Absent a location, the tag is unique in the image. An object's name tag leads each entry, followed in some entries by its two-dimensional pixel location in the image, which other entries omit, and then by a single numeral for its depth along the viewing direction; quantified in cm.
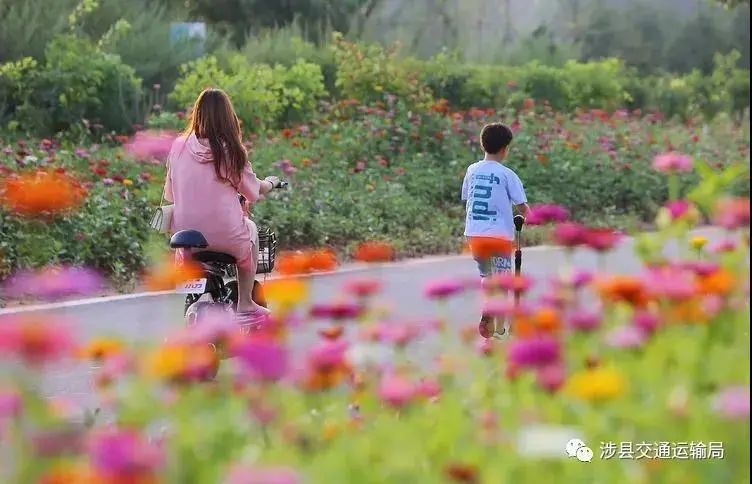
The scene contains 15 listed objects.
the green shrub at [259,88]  3687
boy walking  1580
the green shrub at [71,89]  3572
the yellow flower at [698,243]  893
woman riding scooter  1445
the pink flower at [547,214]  877
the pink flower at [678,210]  770
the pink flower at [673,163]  809
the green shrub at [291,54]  4716
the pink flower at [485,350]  794
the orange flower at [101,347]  709
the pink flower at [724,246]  751
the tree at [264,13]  6397
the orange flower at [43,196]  941
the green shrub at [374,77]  3887
